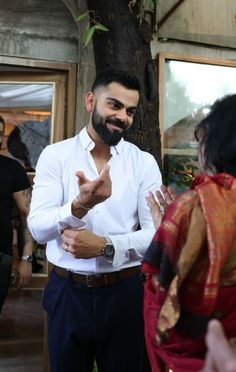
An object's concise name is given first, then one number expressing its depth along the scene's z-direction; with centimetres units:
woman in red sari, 130
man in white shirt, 223
